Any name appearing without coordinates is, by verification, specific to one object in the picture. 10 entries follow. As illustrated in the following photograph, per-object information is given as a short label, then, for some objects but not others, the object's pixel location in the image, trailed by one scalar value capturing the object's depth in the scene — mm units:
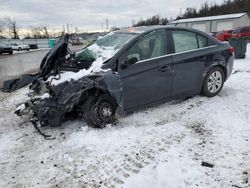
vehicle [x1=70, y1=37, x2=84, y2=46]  30188
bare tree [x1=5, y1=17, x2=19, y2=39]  53487
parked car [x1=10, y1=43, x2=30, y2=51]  28070
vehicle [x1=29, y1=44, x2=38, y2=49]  31204
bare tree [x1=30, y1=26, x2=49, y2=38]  58742
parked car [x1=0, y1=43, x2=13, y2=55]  22045
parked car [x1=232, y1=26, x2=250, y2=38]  16793
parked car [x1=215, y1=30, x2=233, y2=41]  15507
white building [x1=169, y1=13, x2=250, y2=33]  32477
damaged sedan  3193
